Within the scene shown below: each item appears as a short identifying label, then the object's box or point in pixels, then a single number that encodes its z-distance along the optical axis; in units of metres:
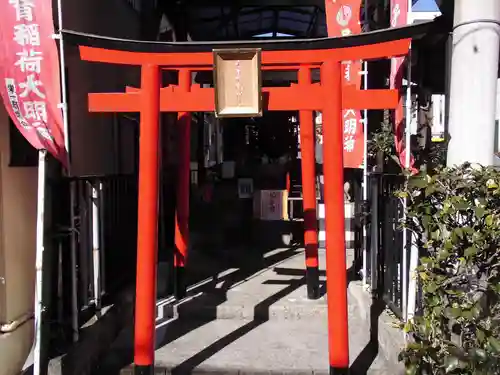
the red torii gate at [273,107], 4.76
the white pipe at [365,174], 7.26
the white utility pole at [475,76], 4.07
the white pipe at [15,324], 4.71
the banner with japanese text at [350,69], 7.08
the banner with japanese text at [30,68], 4.35
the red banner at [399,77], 5.17
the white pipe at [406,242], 4.96
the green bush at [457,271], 3.24
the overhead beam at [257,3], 10.33
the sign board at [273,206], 12.30
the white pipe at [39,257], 4.37
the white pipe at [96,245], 6.03
